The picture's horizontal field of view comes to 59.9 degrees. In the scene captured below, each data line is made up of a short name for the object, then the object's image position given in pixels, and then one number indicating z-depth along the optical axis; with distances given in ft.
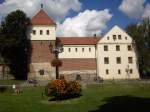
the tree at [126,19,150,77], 107.57
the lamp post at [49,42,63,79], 101.09
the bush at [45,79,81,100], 44.75
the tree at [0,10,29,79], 95.01
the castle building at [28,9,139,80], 101.90
